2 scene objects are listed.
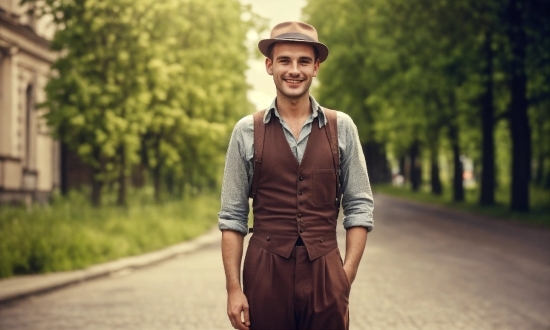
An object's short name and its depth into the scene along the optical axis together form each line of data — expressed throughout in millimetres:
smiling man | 3598
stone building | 26172
